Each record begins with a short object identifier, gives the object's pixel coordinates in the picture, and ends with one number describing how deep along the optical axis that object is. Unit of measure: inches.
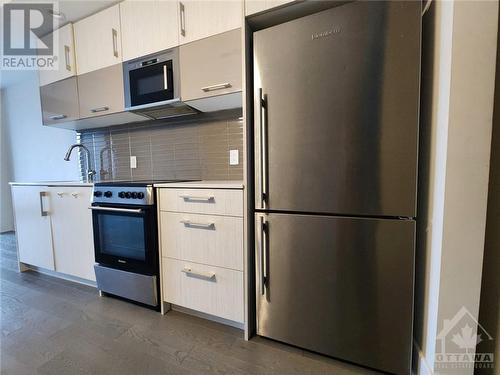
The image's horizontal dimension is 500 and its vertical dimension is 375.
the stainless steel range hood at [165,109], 67.0
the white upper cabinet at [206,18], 53.9
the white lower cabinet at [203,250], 52.2
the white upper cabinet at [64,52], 78.1
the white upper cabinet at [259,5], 45.1
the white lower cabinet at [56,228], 74.0
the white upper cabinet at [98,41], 70.2
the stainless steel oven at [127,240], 61.2
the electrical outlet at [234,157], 73.2
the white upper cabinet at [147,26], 61.6
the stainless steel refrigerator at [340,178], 38.9
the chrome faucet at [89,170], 90.0
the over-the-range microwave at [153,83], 63.8
